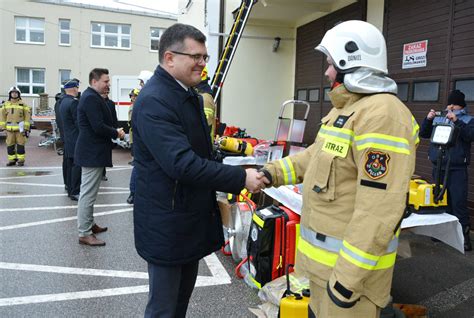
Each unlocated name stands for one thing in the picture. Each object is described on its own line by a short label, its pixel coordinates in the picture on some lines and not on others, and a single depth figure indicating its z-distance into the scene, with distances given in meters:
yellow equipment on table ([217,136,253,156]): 5.59
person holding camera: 5.46
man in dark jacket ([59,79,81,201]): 7.08
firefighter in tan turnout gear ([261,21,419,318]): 1.80
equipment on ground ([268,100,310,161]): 5.02
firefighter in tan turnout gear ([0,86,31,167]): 12.09
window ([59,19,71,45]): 27.22
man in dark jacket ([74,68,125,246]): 5.14
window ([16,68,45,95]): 26.94
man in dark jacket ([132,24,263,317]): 2.26
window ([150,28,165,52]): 28.56
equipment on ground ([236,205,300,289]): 3.86
